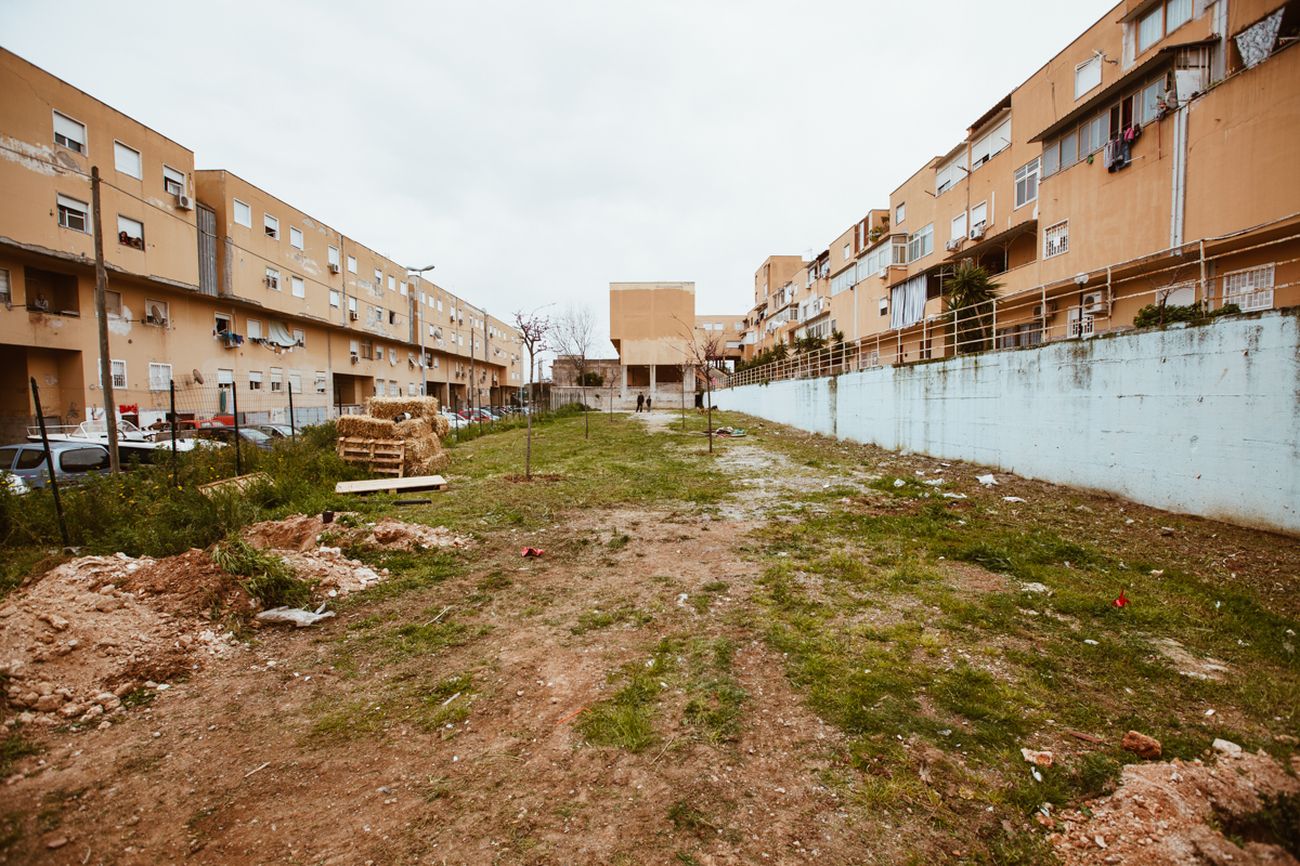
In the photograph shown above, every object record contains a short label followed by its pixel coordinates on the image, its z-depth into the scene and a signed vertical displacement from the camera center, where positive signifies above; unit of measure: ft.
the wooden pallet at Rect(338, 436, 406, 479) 39.75 -3.42
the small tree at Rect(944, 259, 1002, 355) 59.93 +12.70
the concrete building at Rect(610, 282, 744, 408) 171.22 +26.41
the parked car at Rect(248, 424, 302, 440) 54.85 -2.10
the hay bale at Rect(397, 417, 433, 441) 40.98 -1.55
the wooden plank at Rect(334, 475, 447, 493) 34.12 -4.94
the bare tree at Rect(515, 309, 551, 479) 53.77 +7.90
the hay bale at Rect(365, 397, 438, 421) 45.85 +0.22
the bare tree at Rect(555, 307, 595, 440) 177.06 +21.30
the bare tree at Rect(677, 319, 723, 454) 80.67 +15.89
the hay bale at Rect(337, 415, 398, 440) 40.42 -1.33
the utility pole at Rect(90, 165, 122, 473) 33.42 +5.66
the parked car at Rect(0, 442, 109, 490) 32.12 -2.86
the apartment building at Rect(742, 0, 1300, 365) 39.04 +22.21
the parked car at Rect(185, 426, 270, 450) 47.08 -2.14
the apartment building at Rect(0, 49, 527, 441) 58.75 +19.70
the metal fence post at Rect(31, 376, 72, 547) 21.26 -2.80
